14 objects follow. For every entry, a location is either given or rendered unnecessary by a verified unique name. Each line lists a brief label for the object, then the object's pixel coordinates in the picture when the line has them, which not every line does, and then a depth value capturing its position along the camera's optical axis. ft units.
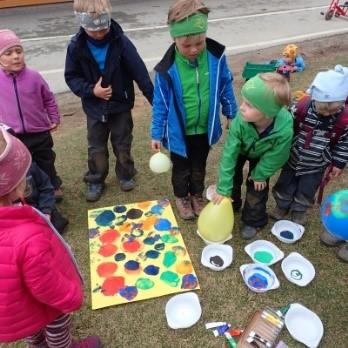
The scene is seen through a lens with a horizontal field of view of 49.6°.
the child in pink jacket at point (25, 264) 4.43
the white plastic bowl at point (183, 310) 7.25
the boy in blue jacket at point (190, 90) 7.18
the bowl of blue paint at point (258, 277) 7.91
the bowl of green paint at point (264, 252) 8.50
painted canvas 7.93
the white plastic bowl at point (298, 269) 8.08
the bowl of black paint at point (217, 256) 8.38
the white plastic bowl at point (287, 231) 9.04
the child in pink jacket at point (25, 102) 8.20
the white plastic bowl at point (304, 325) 6.93
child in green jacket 7.09
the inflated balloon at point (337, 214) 7.99
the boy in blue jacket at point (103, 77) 8.18
